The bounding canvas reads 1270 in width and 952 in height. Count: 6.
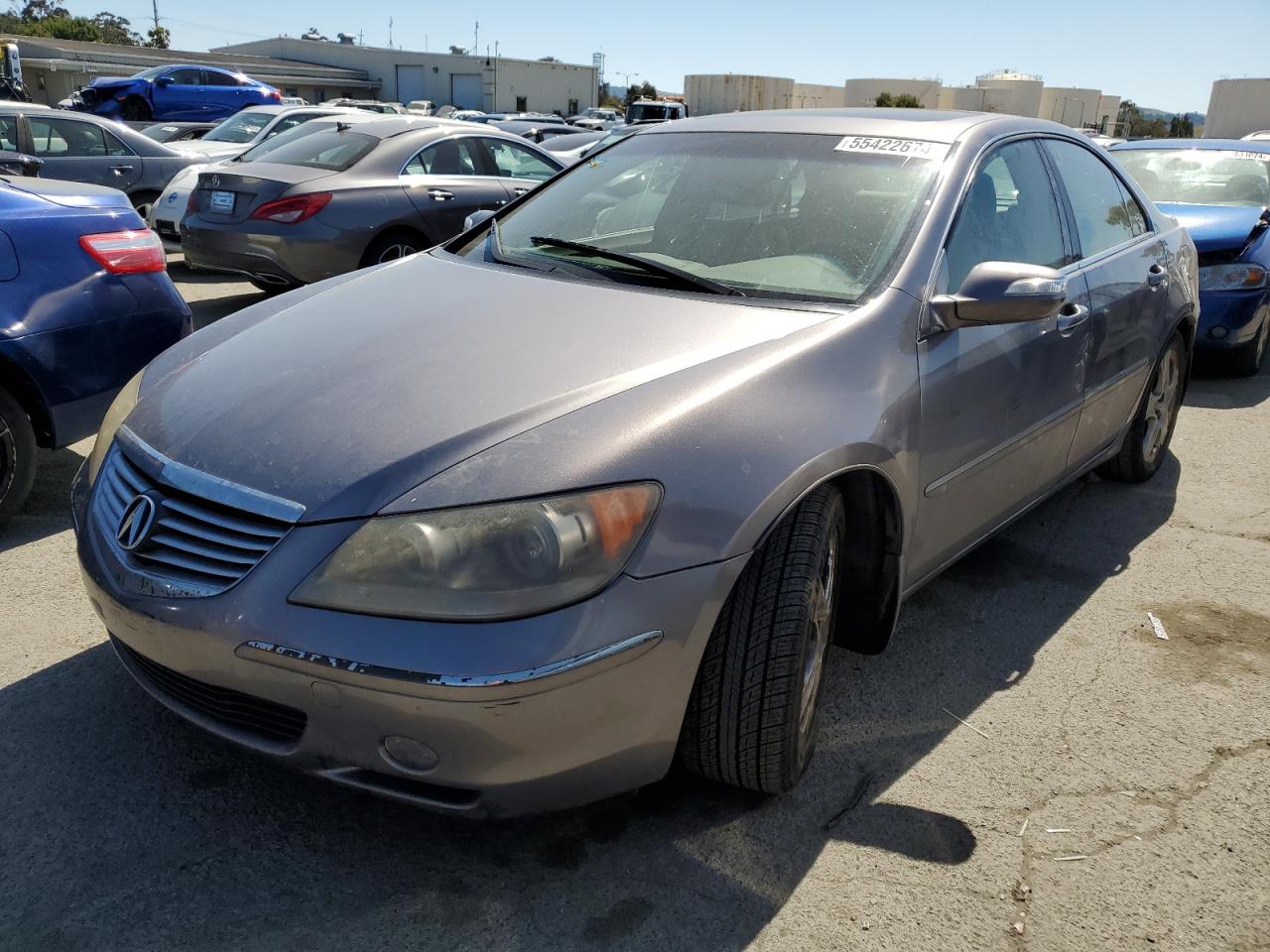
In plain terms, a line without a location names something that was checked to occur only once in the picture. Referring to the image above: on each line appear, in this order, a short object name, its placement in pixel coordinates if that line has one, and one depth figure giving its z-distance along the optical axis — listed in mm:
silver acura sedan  1916
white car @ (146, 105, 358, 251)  9250
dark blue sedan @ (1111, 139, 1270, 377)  6492
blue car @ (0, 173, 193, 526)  3639
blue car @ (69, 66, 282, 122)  25844
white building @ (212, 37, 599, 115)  63656
